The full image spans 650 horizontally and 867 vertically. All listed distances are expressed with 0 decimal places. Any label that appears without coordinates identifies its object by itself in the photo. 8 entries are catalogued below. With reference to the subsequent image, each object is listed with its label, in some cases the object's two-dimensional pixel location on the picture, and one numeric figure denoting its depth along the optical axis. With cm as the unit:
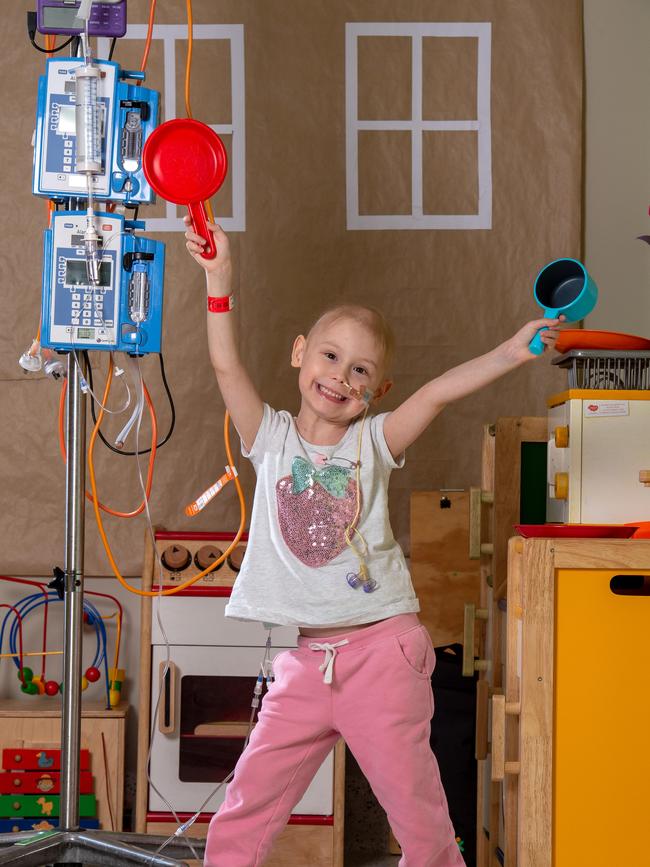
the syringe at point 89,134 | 280
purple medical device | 285
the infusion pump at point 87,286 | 283
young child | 260
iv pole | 280
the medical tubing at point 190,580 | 290
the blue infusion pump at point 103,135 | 282
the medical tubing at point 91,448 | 288
